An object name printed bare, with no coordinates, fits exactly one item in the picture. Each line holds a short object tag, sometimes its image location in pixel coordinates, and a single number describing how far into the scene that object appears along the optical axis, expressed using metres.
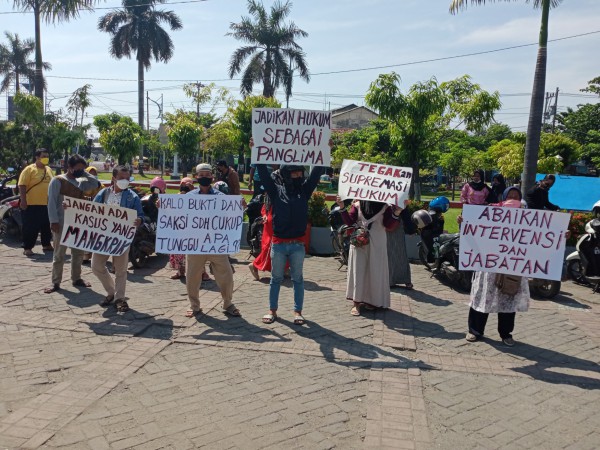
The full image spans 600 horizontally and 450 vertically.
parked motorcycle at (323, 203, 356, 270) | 9.27
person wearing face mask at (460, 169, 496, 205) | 9.70
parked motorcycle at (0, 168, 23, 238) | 11.50
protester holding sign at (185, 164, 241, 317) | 6.53
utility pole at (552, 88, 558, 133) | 50.43
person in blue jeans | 6.10
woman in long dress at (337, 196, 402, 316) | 6.83
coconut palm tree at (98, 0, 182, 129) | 45.41
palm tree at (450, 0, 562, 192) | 12.57
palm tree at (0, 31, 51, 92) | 56.75
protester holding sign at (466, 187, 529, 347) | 5.80
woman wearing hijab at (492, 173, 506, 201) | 11.04
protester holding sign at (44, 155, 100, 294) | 7.36
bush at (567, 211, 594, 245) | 9.91
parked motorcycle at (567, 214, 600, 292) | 8.48
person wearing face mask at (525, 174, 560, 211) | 10.23
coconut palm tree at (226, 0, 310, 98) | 35.34
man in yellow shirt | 9.71
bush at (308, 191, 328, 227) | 11.01
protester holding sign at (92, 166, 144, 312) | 6.73
